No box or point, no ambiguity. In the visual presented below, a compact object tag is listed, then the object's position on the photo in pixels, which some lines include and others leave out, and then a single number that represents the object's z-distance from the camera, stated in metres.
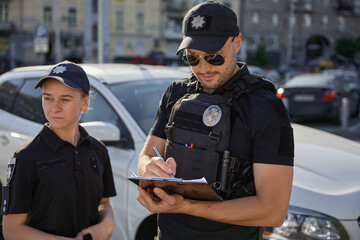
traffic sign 13.18
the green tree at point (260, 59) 41.03
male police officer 1.61
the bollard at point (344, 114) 10.17
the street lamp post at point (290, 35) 44.57
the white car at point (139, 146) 2.49
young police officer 1.82
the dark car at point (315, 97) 10.93
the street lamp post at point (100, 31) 9.82
